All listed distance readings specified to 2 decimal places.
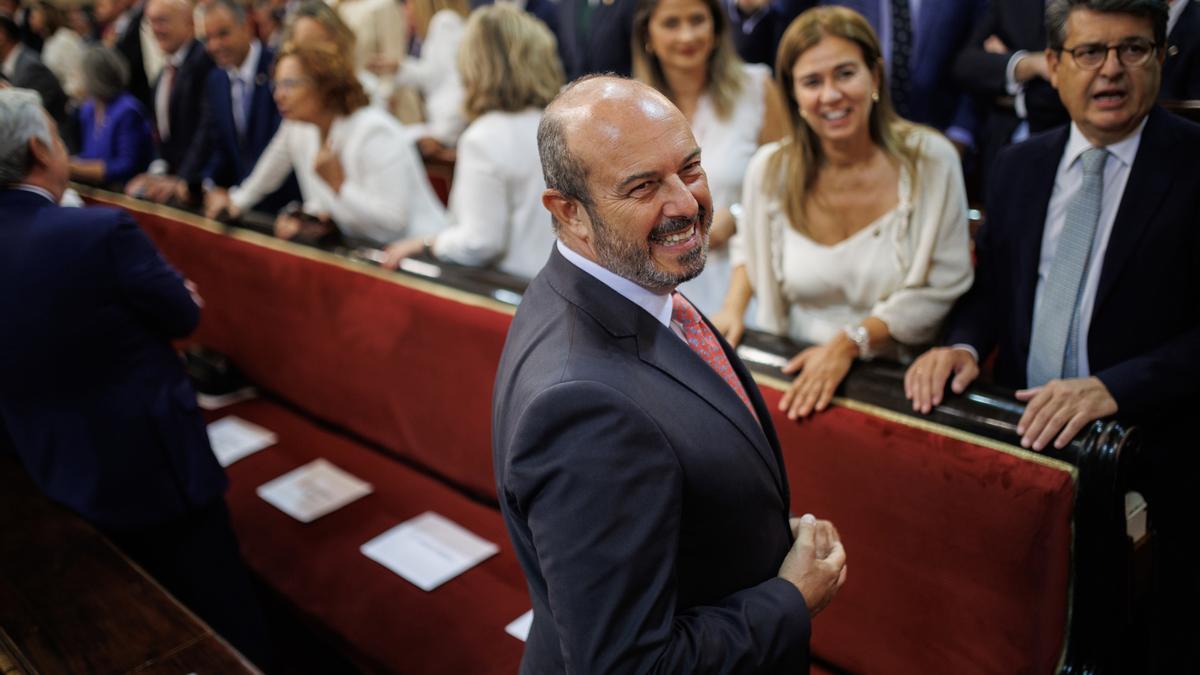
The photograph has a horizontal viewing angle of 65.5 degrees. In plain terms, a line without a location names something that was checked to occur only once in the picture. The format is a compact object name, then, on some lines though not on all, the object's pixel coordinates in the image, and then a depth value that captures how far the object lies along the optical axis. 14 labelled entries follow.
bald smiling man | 1.01
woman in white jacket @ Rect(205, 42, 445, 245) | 3.02
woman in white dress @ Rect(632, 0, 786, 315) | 2.71
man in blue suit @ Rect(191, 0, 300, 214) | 4.04
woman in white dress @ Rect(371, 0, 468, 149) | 4.99
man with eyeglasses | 1.61
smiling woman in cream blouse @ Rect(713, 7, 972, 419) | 1.96
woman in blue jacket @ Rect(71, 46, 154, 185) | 4.54
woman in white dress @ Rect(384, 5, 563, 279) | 2.76
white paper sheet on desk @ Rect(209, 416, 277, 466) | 3.09
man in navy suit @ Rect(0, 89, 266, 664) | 1.92
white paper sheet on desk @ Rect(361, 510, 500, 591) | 2.34
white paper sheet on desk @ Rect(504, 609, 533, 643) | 2.09
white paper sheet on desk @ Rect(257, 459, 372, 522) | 2.72
